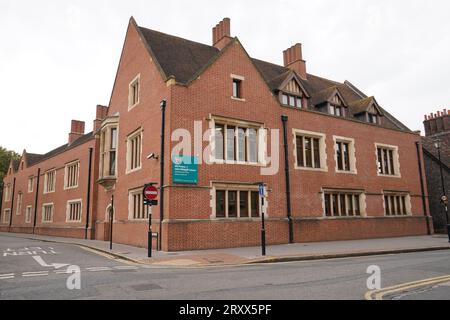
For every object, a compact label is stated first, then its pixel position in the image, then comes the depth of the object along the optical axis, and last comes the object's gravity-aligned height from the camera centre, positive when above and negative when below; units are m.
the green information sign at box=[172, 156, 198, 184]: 15.77 +2.24
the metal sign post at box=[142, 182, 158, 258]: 13.43 +0.83
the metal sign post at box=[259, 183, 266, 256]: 14.04 +1.08
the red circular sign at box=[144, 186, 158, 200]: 13.55 +1.02
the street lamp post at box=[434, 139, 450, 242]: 21.30 +0.83
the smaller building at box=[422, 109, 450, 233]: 28.80 +4.71
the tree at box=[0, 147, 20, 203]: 59.36 +10.48
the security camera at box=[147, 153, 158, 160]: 16.92 +3.10
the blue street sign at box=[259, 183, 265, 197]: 14.05 +1.08
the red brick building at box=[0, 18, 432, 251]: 16.61 +3.70
